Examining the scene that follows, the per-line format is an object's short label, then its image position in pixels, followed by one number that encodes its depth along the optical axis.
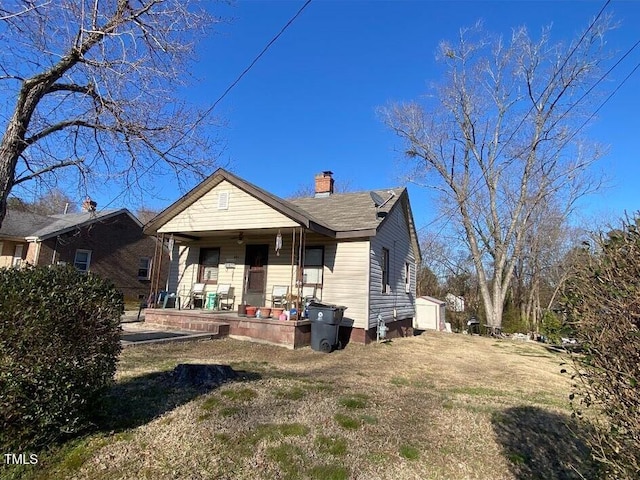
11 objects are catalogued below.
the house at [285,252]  10.84
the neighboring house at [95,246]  19.41
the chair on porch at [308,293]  11.54
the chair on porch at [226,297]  13.05
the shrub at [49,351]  2.92
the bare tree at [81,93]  5.02
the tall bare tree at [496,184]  20.52
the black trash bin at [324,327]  9.48
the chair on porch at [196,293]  13.41
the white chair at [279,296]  11.64
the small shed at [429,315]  19.86
